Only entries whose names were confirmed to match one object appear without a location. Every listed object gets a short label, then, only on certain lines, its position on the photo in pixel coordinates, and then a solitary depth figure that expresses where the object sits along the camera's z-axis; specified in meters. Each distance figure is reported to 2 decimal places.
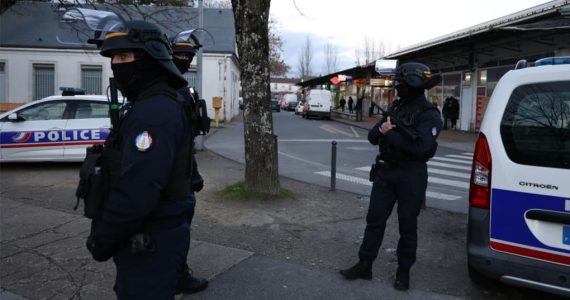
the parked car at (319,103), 34.81
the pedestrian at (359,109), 31.48
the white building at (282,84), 124.81
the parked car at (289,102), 59.61
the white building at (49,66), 26.20
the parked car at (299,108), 43.31
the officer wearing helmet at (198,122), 3.82
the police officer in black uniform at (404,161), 3.95
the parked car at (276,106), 52.59
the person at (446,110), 24.27
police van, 3.49
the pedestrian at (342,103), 43.41
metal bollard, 8.28
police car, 9.61
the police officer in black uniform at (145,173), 2.18
